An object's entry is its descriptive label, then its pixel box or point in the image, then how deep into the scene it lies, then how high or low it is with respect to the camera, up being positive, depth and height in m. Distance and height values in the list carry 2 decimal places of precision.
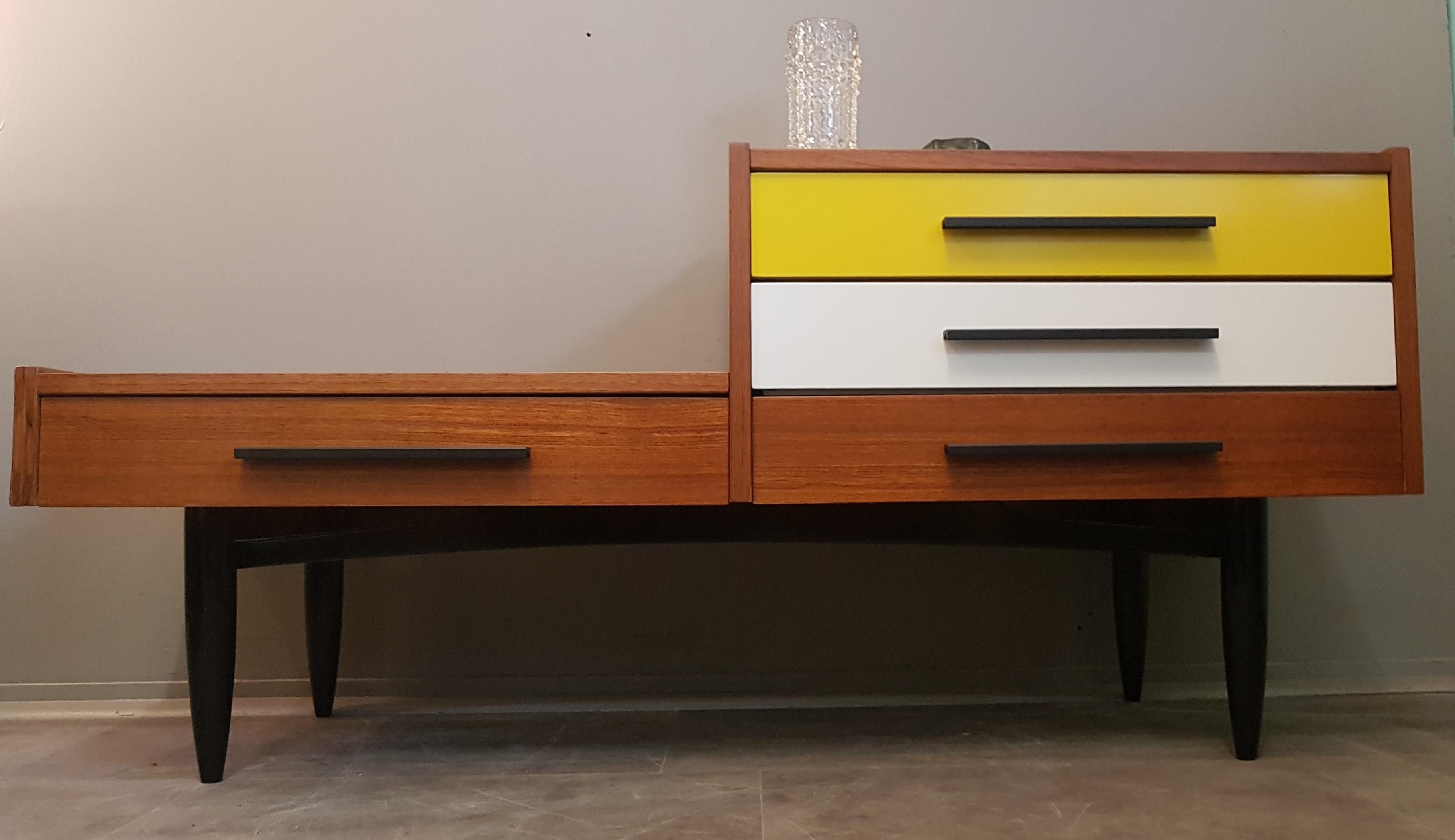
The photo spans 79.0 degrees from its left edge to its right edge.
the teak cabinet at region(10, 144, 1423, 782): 0.87 +0.07
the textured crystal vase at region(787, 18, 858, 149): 1.20 +0.50
